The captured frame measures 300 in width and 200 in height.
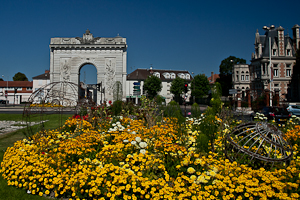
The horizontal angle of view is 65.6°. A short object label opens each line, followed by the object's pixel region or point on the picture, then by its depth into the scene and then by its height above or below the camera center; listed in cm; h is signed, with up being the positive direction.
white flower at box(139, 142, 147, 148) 542 -98
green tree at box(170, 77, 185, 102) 5896 +413
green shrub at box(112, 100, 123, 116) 1404 -35
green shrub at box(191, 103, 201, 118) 1211 -46
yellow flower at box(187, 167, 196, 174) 441 -129
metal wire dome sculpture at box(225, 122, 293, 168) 465 -110
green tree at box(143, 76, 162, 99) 5703 +429
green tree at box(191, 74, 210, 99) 6115 +483
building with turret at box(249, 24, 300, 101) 4288 +799
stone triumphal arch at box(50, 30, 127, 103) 3747 +704
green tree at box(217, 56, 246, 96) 6043 +808
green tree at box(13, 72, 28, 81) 9097 +1010
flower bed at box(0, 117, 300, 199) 394 -137
